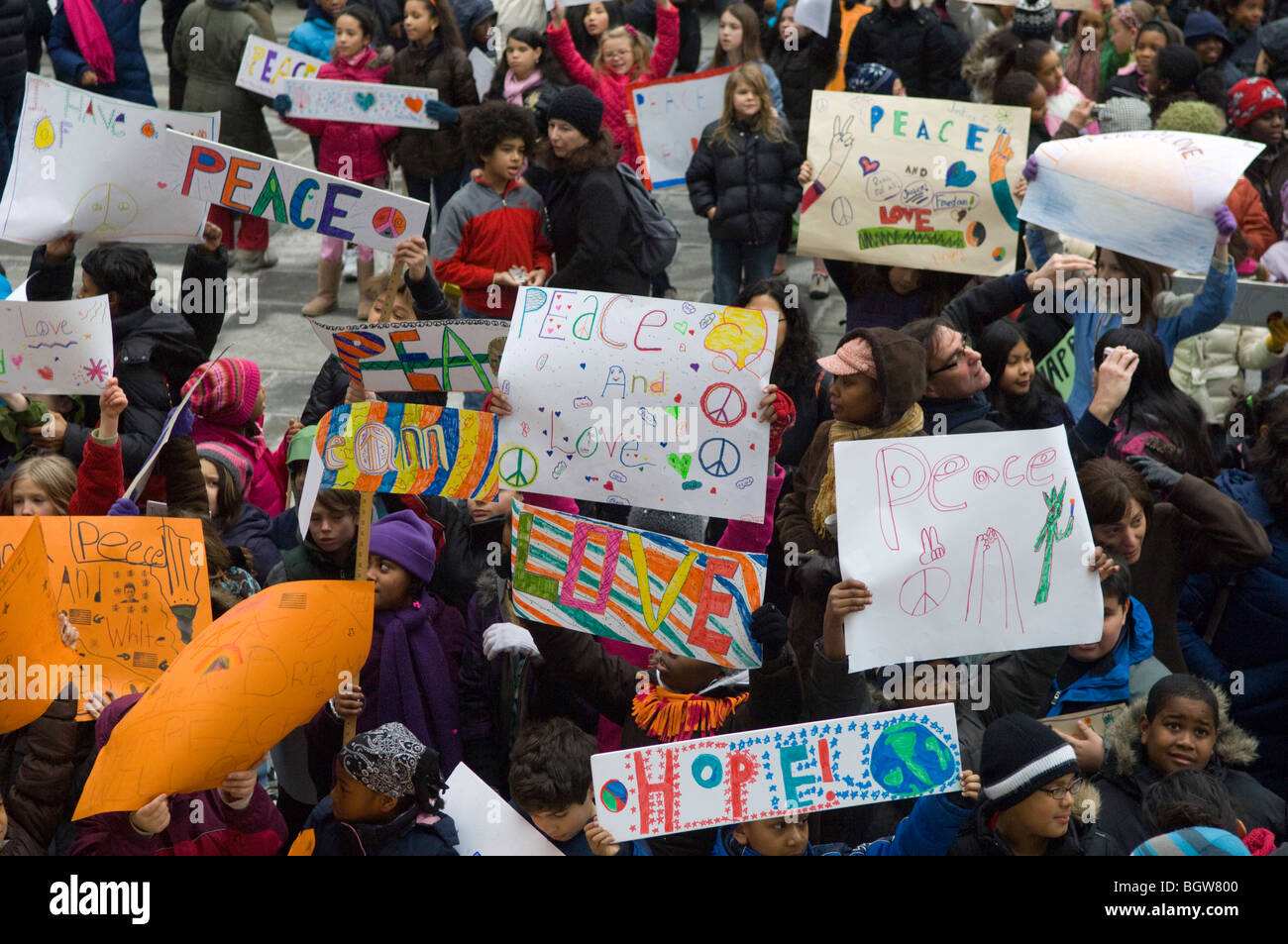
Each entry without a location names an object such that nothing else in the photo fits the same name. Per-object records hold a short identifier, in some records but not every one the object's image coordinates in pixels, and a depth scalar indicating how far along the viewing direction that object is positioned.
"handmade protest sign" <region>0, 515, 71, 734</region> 3.88
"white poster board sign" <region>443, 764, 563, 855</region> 3.75
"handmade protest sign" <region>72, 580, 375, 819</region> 3.54
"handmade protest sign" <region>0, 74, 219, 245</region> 5.91
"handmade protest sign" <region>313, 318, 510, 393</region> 4.76
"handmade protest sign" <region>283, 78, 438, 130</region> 8.12
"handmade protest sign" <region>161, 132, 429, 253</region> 5.33
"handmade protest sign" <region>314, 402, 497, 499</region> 4.47
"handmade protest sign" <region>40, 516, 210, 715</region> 4.30
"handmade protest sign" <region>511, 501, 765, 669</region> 4.24
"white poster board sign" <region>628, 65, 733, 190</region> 8.62
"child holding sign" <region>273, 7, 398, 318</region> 8.64
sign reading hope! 3.54
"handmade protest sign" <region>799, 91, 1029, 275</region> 6.95
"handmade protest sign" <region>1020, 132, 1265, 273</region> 5.46
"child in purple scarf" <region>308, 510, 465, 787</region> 4.43
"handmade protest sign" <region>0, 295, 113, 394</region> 5.27
